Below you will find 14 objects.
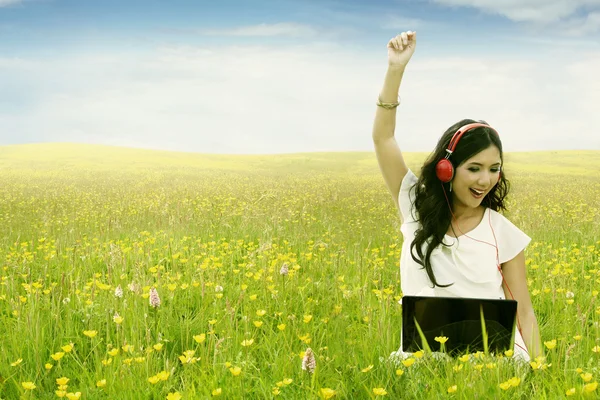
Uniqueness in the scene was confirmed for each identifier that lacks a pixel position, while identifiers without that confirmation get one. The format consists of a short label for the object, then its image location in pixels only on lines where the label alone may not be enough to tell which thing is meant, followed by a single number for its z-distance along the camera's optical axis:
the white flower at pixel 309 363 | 2.71
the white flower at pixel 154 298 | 3.61
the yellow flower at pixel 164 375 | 2.68
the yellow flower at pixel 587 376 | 2.43
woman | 3.24
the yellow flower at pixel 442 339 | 2.72
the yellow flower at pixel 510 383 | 2.40
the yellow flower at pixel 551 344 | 2.85
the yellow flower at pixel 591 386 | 2.31
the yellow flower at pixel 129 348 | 3.10
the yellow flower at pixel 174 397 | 2.60
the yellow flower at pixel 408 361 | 2.64
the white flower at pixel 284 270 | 4.45
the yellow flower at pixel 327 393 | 2.33
